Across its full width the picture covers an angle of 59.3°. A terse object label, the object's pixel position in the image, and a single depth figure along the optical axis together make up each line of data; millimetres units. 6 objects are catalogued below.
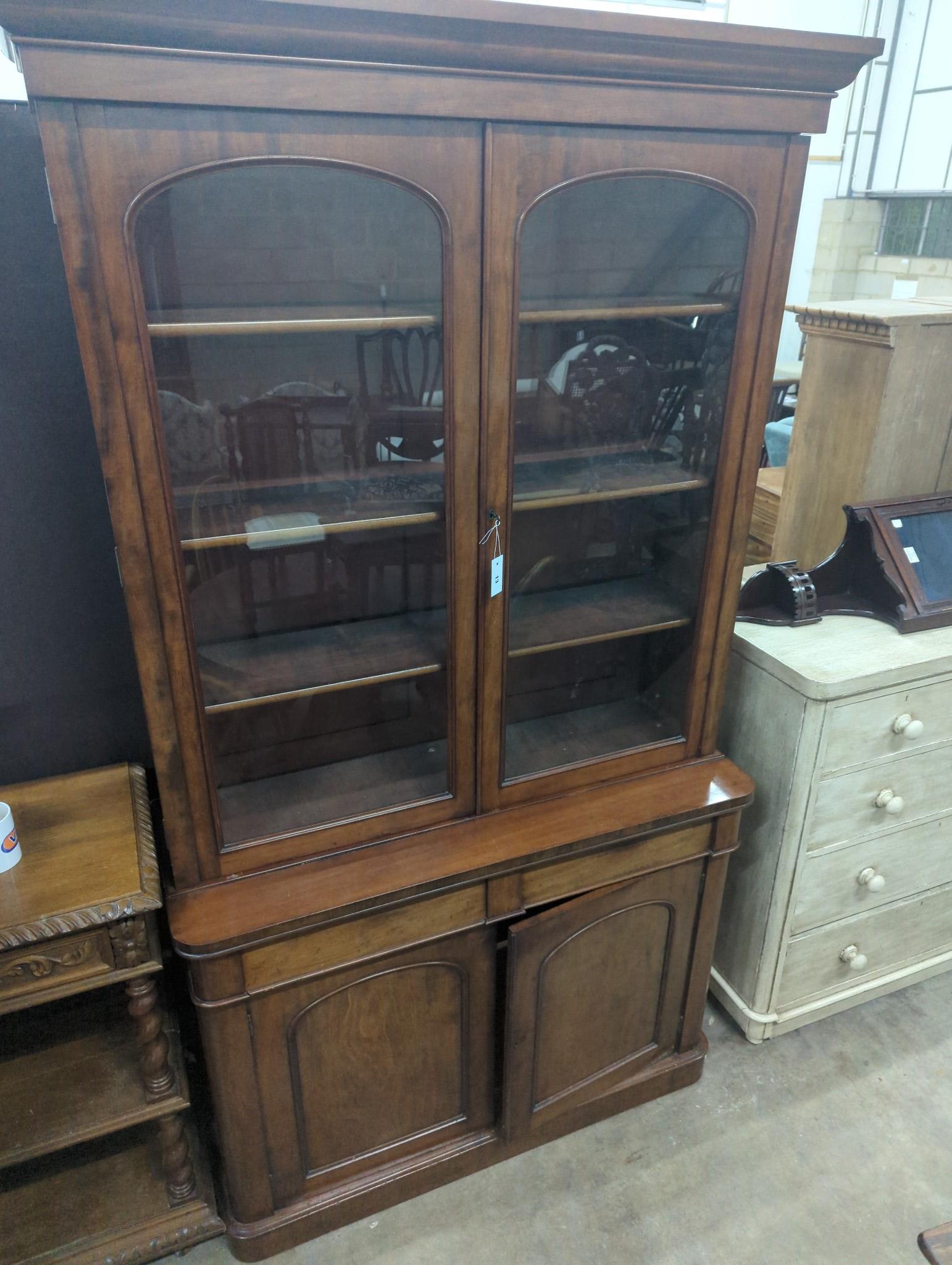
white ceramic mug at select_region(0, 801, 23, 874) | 1184
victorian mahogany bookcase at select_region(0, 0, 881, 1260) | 924
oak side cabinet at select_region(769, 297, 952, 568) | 1742
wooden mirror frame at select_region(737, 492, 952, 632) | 1654
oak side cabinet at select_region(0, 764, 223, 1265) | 1140
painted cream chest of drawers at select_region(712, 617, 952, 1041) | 1545
